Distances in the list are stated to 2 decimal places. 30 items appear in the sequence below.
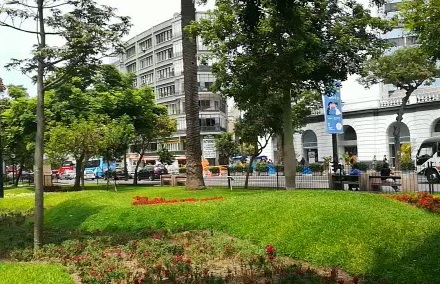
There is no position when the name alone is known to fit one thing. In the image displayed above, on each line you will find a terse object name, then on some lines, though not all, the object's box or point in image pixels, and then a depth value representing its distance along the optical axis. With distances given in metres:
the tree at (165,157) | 49.22
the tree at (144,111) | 31.23
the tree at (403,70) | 38.09
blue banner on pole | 28.35
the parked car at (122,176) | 50.09
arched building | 43.34
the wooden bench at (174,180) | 29.00
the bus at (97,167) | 58.69
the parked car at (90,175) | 59.15
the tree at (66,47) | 11.16
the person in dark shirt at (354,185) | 22.47
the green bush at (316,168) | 37.85
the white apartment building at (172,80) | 68.88
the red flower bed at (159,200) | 16.83
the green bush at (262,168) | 41.72
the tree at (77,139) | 25.92
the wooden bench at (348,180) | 22.09
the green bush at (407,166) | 32.50
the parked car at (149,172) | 46.59
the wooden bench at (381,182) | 20.25
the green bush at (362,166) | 37.22
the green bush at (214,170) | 48.27
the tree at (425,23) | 16.12
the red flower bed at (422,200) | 12.41
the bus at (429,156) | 27.82
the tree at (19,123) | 29.50
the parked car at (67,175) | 61.63
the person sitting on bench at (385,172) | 22.61
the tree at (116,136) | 26.92
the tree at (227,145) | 34.94
